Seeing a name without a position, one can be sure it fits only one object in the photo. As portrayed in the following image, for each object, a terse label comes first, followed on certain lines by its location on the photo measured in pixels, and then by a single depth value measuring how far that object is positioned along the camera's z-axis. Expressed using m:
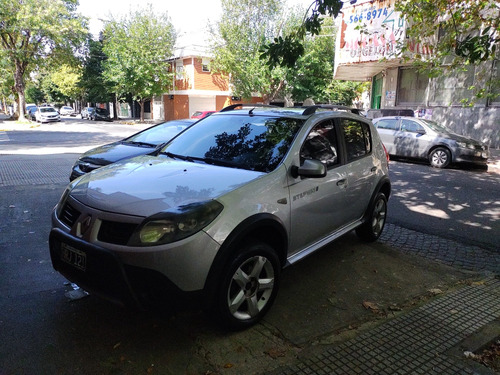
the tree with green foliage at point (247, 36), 30.20
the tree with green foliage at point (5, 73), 27.90
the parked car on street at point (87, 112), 42.02
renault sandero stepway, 2.54
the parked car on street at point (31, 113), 38.72
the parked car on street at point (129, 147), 6.11
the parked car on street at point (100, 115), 39.75
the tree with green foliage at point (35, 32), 26.06
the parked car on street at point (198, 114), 23.08
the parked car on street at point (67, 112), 53.75
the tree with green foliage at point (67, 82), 50.81
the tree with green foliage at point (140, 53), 32.19
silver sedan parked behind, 11.45
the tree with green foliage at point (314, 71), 30.82
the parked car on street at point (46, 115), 33.38
